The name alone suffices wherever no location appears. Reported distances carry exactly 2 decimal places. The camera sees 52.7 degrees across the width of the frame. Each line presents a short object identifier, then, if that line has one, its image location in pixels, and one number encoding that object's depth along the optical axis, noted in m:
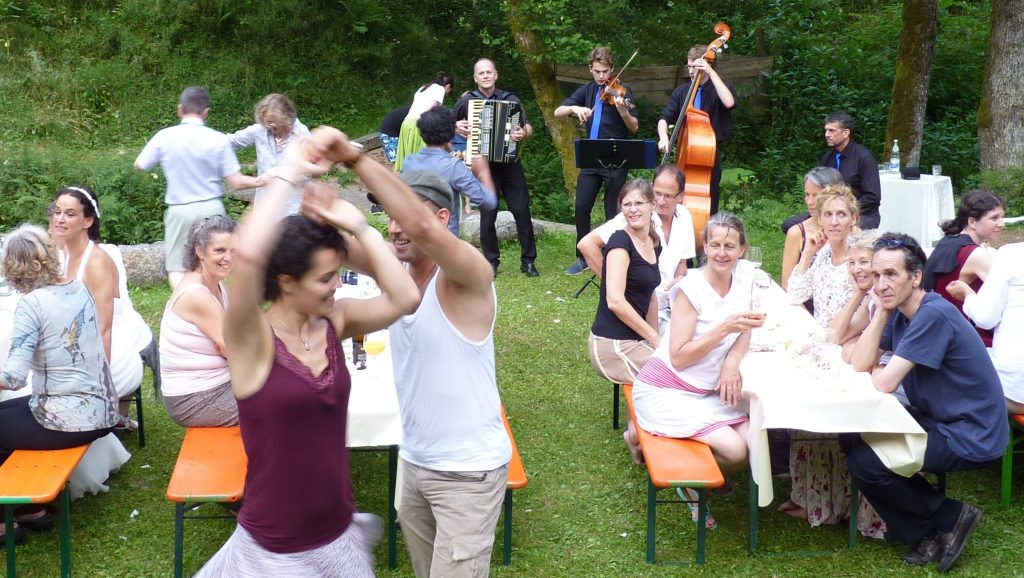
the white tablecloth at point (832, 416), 4.01
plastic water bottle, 9.52
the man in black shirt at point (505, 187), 8.52
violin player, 8.52
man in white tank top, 2.73
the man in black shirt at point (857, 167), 7.57
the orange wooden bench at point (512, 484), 4.06
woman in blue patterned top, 4.21
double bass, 8.11
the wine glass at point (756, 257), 4.68
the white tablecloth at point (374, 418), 4.05
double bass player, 8.33
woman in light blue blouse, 6.98
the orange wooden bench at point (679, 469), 4.05
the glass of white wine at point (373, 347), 4.42
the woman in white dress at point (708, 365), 4.40
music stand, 8.13
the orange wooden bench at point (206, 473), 3.92
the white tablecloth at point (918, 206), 8.67
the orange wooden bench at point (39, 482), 3.91
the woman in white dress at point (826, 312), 4.56
